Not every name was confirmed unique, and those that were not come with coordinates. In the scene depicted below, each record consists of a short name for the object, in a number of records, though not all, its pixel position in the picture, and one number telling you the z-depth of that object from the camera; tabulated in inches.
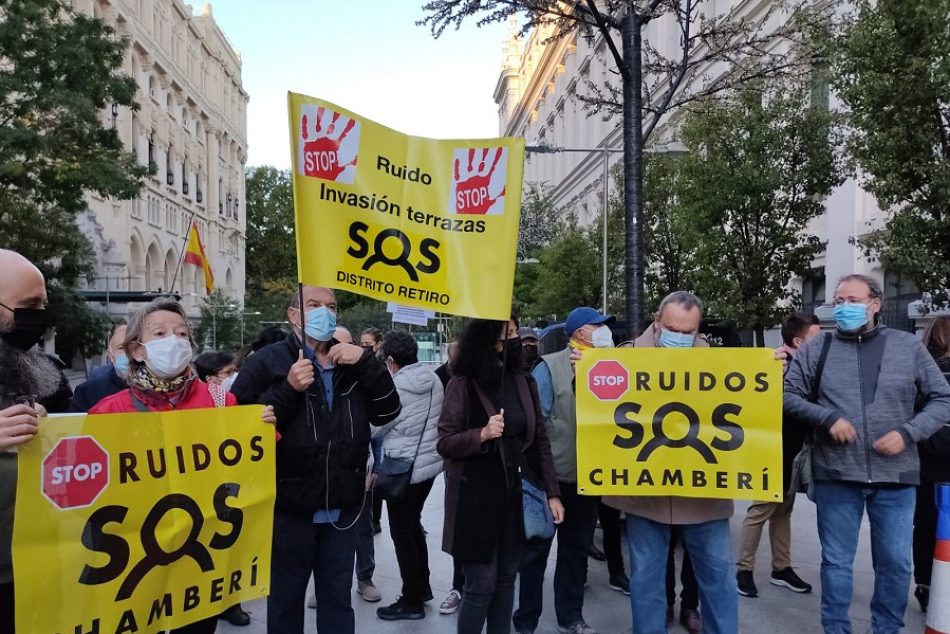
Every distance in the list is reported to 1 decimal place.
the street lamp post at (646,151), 279.9
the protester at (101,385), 175.9
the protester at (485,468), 148.6
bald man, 98.5
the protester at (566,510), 181.8
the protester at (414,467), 198.1
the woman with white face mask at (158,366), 119.8
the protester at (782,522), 200.1
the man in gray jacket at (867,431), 158.7
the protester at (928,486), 181.3
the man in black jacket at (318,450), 138.9
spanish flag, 1328.7
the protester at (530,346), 200.4
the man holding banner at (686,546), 155.2
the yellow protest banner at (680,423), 156.3
